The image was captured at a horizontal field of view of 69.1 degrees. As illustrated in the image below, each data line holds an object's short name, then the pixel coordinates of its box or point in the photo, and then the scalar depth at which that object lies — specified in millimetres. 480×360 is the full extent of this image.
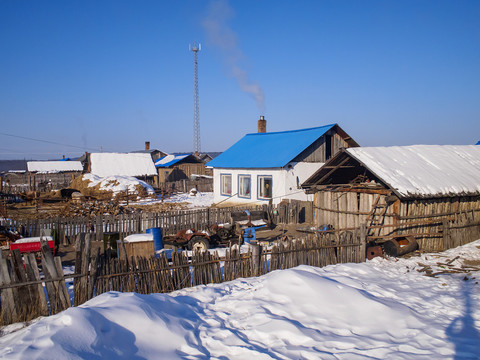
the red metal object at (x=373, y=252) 10516
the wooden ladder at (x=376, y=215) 12011
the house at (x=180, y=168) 42212
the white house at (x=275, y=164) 20938
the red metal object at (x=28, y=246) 9789
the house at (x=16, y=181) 41422
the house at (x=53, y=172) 39012
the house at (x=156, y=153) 57375
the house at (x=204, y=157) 53288
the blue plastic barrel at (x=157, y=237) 12492
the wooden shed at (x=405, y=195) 11641
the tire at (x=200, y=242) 12337
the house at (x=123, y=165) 39438
